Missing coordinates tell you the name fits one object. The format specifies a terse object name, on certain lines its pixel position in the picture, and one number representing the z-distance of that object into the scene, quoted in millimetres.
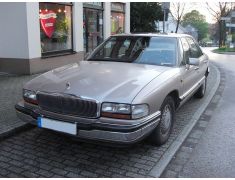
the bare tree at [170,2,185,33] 25282
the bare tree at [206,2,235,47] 25343
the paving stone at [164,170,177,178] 2546
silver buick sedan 2508
